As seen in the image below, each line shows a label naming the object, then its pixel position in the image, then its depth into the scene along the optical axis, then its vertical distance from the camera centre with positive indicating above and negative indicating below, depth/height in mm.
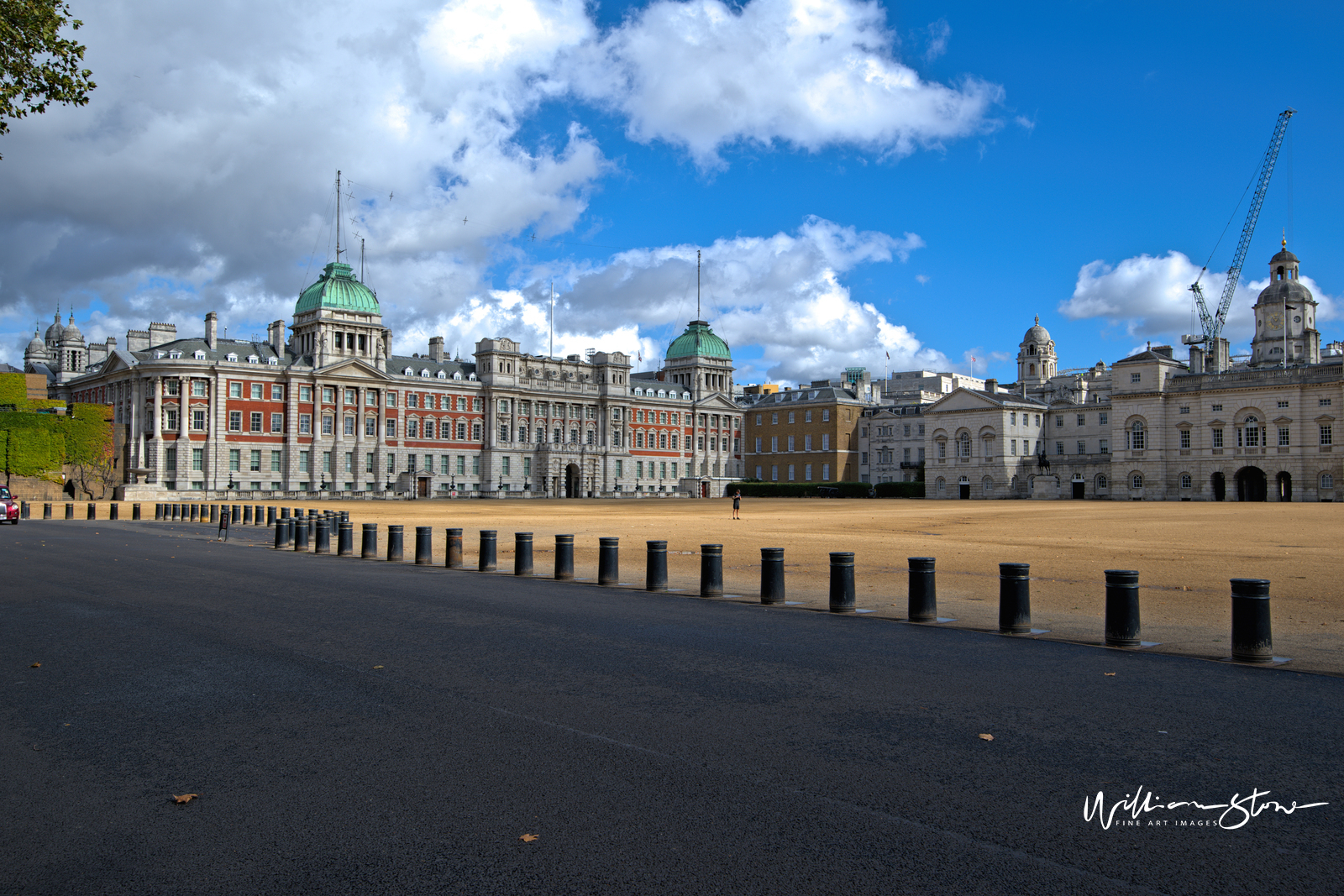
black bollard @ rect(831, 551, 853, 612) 13719 -1536
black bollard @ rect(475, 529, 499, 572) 20641 -1673
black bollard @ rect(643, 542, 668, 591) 16719 -1622
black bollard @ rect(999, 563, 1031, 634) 11633 -1481
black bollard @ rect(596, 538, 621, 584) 17578 -1599
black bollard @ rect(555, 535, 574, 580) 18703 -1583
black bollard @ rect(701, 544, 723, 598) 15719 -1557
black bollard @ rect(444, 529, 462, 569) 21688 -1701
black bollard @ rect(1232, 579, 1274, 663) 9680 -1480
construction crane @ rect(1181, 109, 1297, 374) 124312 +24700
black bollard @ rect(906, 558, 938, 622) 12641 -1549
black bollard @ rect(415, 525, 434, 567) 22500 -1656
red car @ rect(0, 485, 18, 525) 43966 -1556
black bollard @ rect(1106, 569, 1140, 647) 10633 -1445
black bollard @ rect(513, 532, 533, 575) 19583 -1605
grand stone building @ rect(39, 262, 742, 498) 85875 +6650
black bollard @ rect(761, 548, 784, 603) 14750 -1554
